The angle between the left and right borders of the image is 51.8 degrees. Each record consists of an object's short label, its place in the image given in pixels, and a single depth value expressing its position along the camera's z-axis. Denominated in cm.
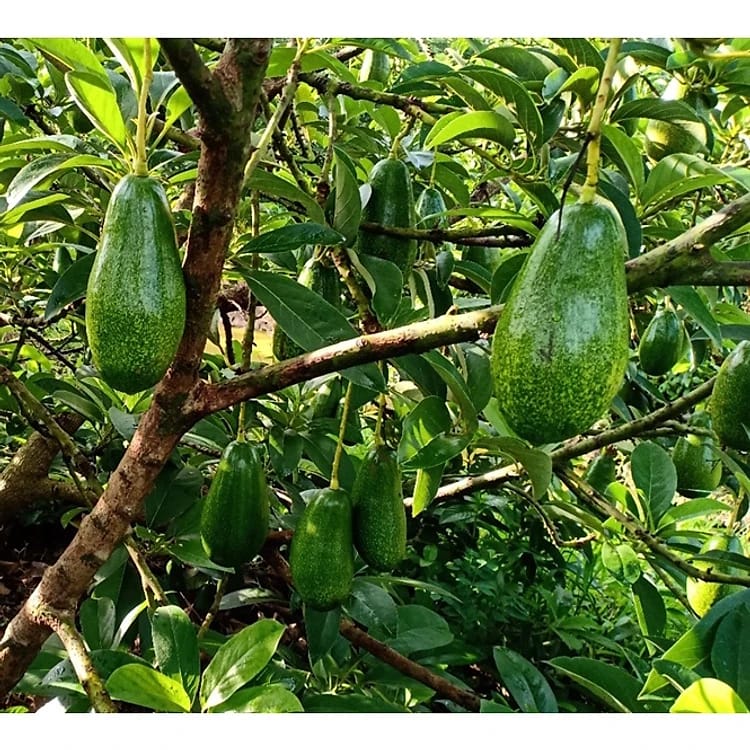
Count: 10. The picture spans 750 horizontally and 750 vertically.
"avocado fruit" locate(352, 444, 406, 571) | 98
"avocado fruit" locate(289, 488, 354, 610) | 96
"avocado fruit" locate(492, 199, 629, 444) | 56
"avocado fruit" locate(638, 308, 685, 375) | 126
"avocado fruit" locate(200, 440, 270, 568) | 98
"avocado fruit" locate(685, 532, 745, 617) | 105
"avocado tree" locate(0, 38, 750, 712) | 61
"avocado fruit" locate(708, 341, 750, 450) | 97
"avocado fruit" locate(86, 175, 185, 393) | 65
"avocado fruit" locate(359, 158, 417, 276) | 97
